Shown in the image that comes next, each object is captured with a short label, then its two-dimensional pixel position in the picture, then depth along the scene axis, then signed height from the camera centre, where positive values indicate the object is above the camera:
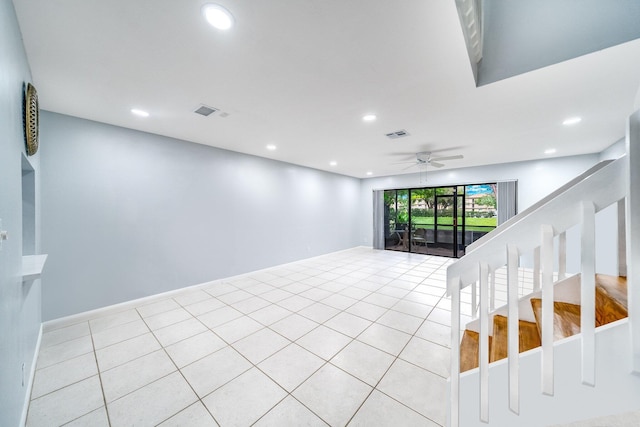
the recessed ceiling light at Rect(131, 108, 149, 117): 2.75 +1.22
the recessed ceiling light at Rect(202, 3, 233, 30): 1.38 +1.25
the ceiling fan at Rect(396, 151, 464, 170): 4.50 +1.09
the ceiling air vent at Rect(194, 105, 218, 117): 2.72 +1.24
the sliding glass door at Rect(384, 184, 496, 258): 6.59 -0.10
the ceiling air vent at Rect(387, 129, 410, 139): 3.44 +1.23
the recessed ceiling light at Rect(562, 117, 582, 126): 2.92 +1.23
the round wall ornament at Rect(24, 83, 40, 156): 1.74 +0.75
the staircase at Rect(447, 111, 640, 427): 0.83 -0.53
